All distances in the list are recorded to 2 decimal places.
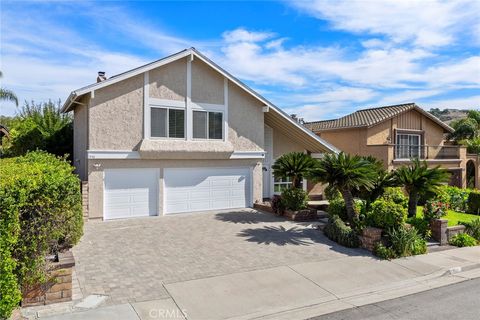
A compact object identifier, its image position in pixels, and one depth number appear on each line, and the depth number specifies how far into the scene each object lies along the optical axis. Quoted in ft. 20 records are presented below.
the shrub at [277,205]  51.99
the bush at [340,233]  37.65
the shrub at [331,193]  41.75
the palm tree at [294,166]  49.73
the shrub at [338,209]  44.52
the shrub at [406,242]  35.42
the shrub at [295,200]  50.75
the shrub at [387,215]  36.35
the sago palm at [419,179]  40.27
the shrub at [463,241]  40.83
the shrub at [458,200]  64.69
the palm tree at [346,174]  38.63
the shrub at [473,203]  61.21
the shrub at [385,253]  34.50
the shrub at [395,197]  47.01
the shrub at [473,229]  43.01
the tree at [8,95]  73.20
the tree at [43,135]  70.74
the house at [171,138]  47.21
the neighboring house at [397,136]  79.20
